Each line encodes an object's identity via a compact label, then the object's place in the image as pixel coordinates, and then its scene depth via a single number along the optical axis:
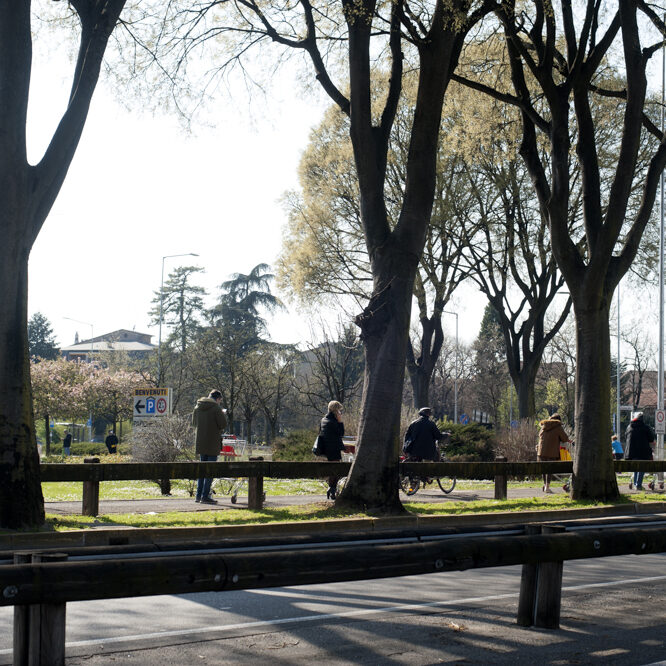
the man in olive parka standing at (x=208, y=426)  16.06
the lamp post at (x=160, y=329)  40.02
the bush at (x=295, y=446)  27.37
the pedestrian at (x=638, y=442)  22.27
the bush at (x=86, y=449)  49.23
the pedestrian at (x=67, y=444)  48.58
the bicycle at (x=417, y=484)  18.61
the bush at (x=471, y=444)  30.27
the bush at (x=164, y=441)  24.55
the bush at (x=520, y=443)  28.84
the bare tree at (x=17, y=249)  11.08
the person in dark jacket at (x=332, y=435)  16.72
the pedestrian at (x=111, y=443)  40.48
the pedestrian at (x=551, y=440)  20.55
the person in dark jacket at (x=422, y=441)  19.30
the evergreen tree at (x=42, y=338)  115.56
